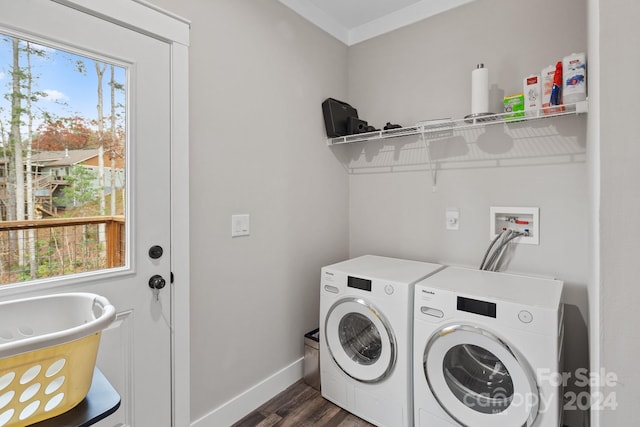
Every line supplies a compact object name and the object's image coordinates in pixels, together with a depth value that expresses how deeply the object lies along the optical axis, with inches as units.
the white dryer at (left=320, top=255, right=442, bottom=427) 66.7
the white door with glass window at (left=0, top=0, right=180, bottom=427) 51.4
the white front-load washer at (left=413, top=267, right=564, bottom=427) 51.4
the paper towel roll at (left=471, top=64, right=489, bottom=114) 72.1
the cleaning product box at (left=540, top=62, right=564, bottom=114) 63.7
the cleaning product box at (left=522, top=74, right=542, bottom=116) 67.2
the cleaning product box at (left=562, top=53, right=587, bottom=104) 60.2
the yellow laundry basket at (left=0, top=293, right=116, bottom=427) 24.7
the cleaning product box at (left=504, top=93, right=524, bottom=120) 67.9
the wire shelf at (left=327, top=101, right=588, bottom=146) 62.9
